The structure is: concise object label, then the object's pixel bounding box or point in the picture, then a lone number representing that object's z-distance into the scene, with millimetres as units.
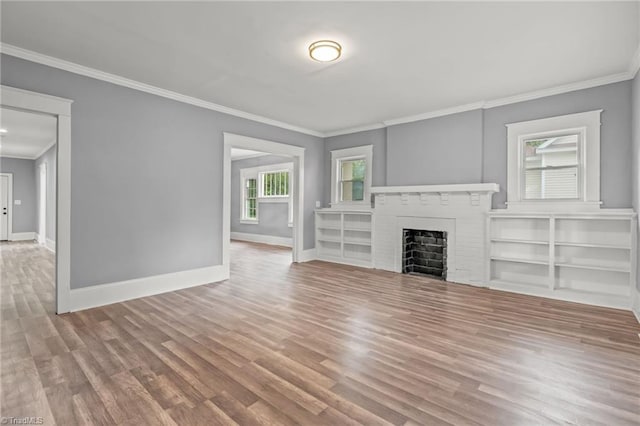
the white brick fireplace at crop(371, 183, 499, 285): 4684
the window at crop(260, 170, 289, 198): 9164
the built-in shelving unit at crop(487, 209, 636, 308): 3717
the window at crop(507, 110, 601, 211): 3949
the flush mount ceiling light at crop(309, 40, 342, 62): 2953
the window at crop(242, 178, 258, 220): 9992
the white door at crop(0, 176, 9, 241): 9656
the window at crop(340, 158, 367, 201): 6539
